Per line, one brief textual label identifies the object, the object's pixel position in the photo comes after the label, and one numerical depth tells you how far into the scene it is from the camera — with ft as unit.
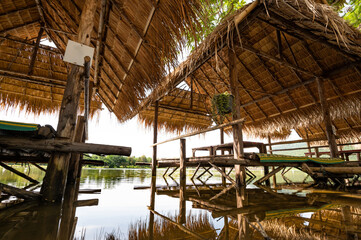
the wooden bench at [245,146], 16.70
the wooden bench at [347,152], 16.53
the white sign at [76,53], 7.20
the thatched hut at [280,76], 10.20
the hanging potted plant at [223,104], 11.74
